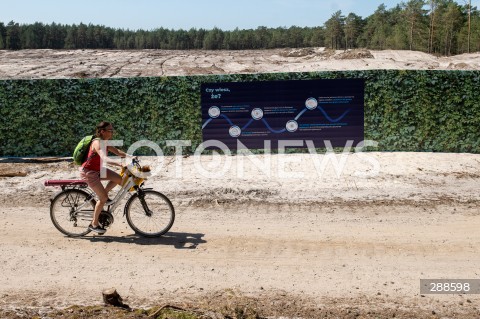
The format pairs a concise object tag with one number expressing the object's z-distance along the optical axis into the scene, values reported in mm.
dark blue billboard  15289
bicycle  8844
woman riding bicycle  8430
